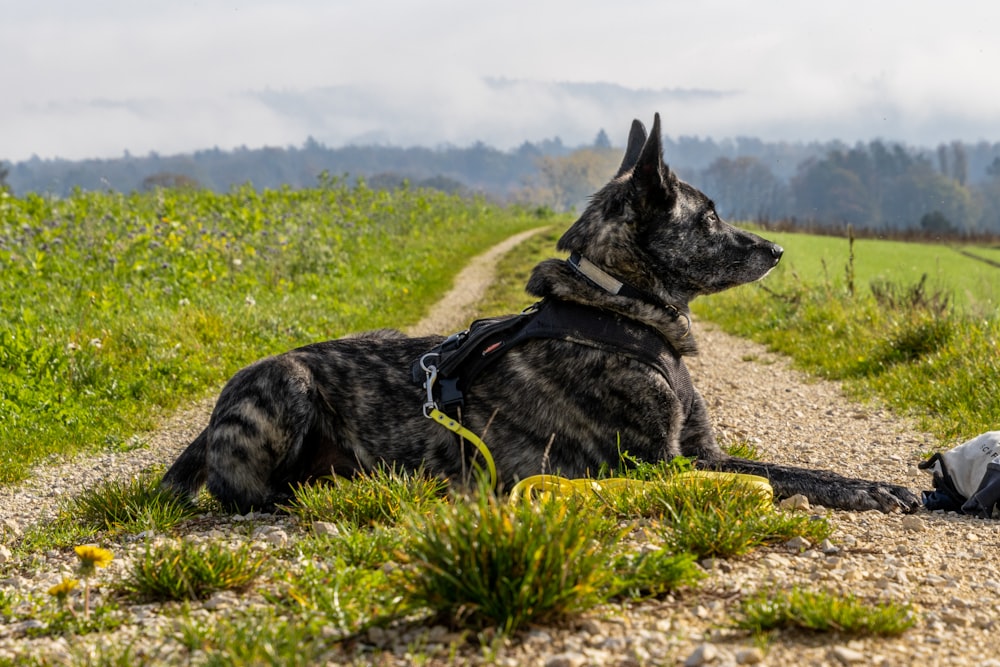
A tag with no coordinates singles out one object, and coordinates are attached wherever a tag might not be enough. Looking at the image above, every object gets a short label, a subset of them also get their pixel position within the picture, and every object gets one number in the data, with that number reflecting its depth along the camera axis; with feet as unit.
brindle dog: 17.29
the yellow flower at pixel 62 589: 10.84
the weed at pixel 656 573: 11.13
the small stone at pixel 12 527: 17.93
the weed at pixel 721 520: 12.57
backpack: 16.22
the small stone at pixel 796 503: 16.14
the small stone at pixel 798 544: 13.08
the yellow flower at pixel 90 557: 11.28
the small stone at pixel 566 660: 9.29
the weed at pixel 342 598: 10.36
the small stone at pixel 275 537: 14.02
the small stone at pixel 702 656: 9.26
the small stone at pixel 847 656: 9.42
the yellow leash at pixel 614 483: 14.56
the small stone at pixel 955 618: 10.70
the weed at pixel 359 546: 12.47
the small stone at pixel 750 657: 9.32
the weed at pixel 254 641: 9.07
